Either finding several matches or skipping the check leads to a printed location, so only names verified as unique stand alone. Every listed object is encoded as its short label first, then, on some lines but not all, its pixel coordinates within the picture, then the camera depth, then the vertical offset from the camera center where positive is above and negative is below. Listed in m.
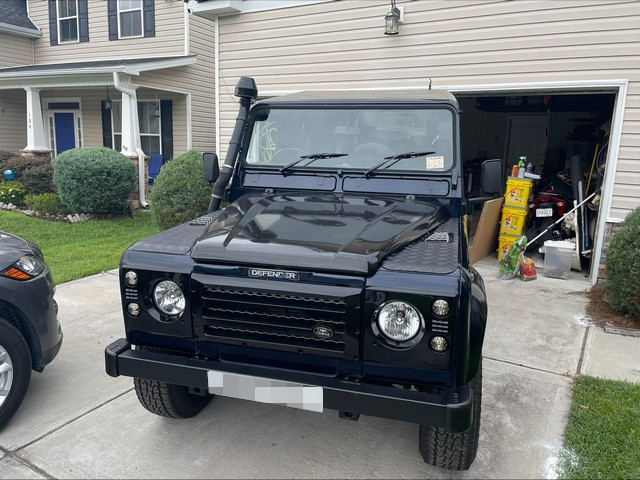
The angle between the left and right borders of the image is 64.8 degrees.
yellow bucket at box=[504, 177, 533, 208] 7.30 -0.61
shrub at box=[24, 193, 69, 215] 9.99 -1.39
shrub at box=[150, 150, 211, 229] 7.82 -0.85
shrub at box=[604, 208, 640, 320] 4.80 -1.11
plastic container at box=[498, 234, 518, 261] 7.37 -1.35
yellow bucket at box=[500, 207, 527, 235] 7.33 -1.03
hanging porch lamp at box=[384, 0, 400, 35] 6.94 +1.70
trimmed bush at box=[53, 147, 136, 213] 9.36 -0.82
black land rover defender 2.25 -0.80
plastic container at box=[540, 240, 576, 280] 6.60 -1.40
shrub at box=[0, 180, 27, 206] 10.99 -1.31
